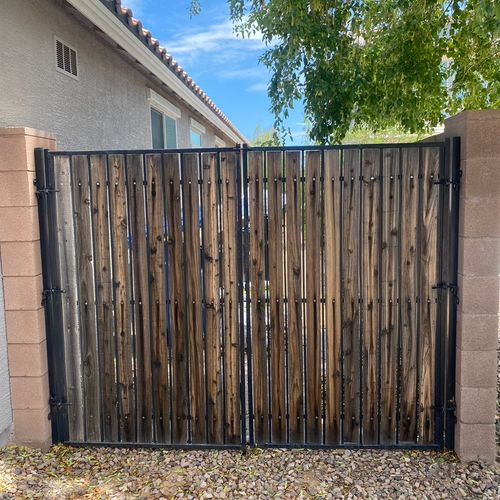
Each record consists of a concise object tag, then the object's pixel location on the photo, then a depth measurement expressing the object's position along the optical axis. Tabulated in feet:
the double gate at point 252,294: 10.04
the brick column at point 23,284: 9.90
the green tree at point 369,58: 13.44
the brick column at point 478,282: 9.45
